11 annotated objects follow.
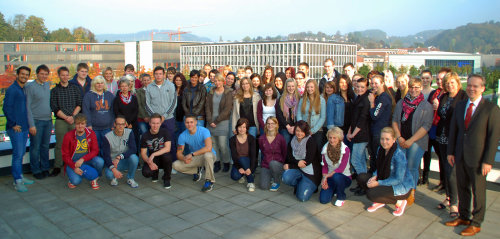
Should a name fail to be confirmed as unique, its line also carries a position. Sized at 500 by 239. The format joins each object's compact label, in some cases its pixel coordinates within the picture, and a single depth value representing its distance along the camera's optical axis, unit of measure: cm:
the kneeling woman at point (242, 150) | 578
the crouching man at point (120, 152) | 568
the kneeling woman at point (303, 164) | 524
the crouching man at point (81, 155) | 554
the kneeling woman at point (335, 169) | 496
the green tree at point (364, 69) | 8150
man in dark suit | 386
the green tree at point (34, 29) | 11600
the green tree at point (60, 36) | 12475
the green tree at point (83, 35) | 12588
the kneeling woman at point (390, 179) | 459
